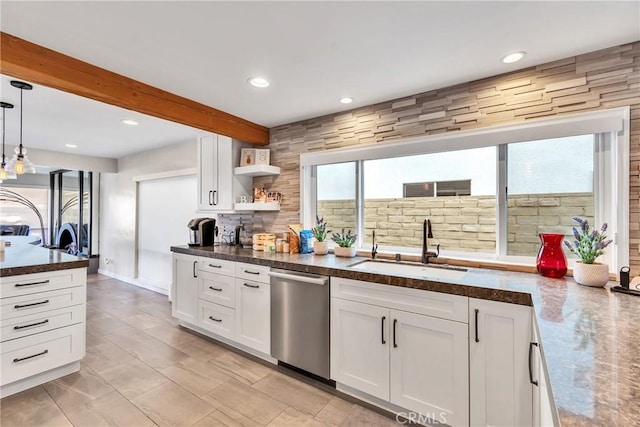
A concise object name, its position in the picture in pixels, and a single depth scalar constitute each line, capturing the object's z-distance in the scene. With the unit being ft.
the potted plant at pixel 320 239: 9.32
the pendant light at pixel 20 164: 9.91
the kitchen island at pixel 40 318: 6.82
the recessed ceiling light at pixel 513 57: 6.14
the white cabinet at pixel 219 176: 11.26
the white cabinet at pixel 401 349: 5.54
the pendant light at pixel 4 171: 10.31
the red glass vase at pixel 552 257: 6.18
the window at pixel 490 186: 6.15
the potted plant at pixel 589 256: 5.46
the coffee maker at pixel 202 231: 11.50
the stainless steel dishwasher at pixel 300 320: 7.22
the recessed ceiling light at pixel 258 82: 7.45
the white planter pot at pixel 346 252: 8.99
